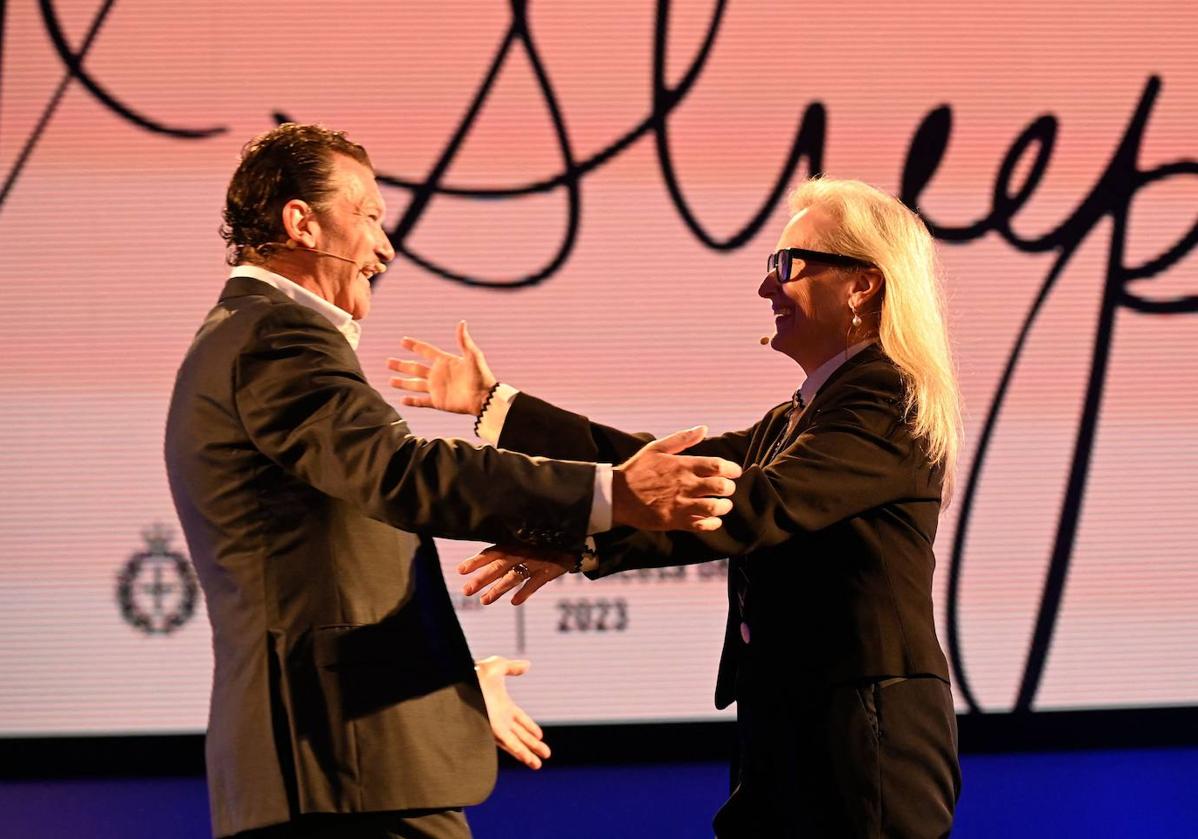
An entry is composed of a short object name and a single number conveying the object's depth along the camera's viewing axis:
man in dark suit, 5.23
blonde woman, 5.44
